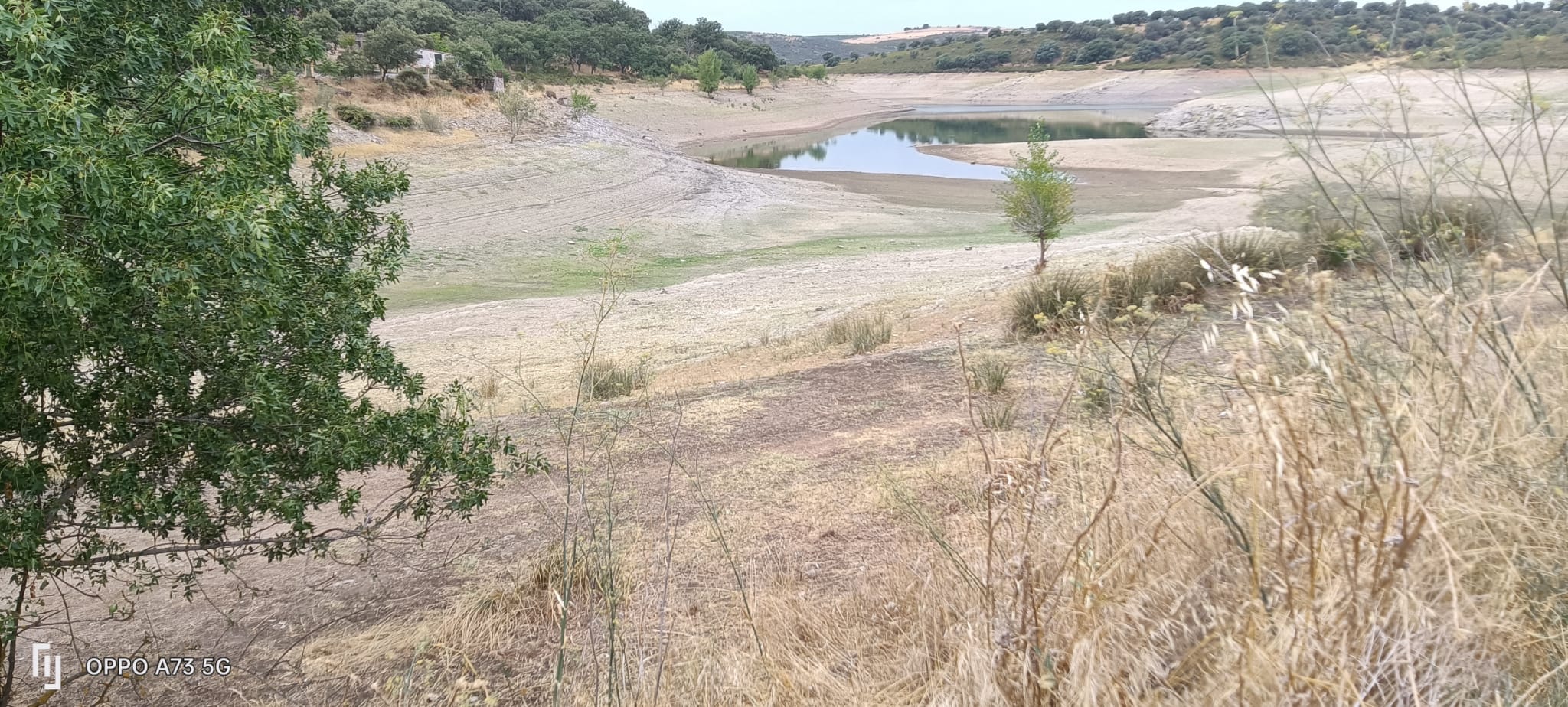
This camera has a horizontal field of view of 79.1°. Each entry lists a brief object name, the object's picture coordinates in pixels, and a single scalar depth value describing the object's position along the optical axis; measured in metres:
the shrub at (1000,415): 6.93
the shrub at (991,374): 8.01
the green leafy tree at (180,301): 3.35
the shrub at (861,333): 11.80
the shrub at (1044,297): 10.34
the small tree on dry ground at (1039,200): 18.44
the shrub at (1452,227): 3.54
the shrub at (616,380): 10.78
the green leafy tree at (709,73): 70.19
